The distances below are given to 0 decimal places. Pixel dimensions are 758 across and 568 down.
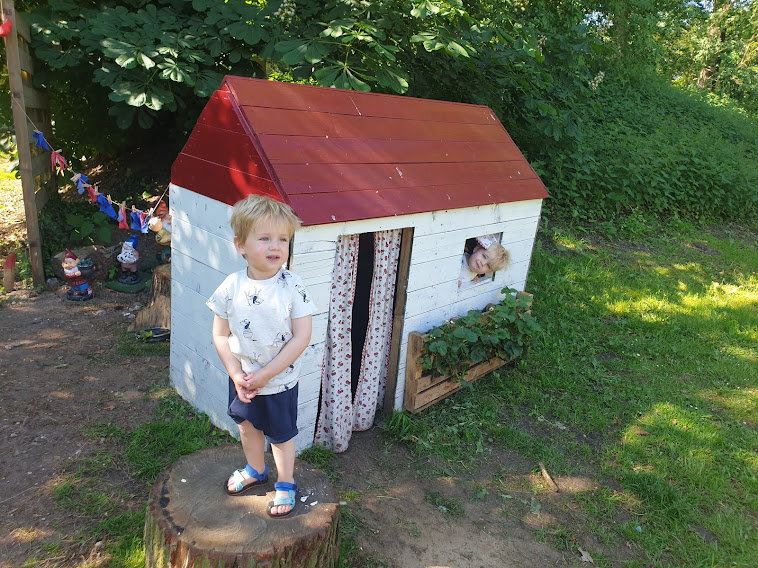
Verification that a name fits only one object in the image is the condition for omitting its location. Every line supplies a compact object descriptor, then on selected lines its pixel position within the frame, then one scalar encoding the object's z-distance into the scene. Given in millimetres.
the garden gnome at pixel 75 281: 5898
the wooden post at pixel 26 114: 5590
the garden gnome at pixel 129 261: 6316
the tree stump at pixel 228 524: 2328
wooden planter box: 4332
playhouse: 3385
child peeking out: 4808
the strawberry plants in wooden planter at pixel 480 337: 4395
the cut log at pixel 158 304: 5238
